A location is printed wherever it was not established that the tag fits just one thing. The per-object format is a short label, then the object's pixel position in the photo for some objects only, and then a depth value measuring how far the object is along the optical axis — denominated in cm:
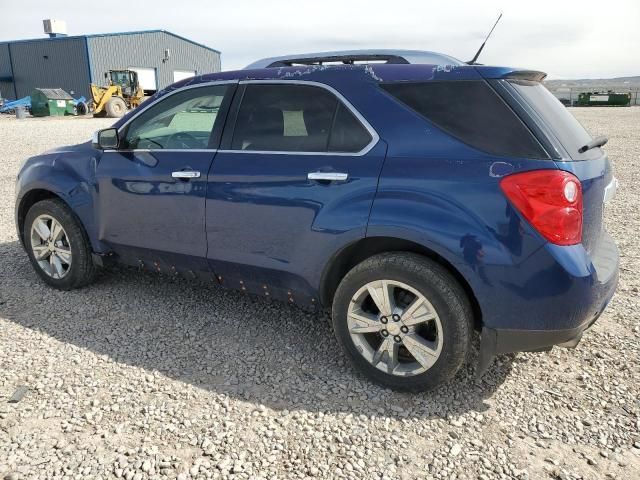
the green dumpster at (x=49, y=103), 3166
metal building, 3872
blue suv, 250
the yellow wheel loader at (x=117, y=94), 2948
